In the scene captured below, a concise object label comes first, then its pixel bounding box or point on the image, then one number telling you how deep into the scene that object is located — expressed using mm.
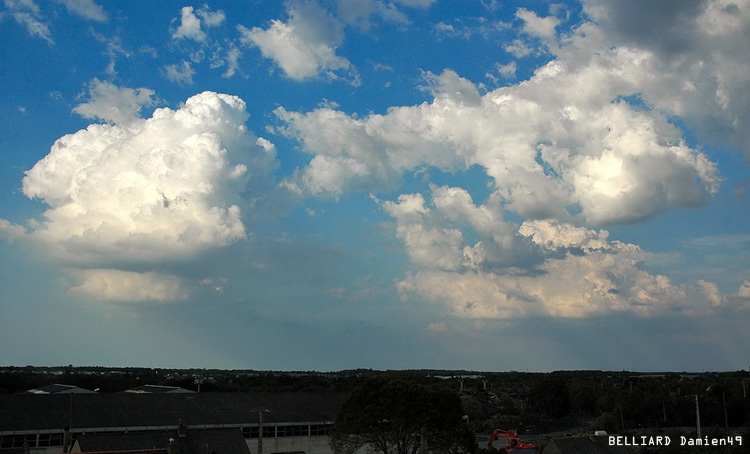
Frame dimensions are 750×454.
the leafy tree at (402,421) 59219
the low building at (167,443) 50781
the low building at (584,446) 64938
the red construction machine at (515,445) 82750
